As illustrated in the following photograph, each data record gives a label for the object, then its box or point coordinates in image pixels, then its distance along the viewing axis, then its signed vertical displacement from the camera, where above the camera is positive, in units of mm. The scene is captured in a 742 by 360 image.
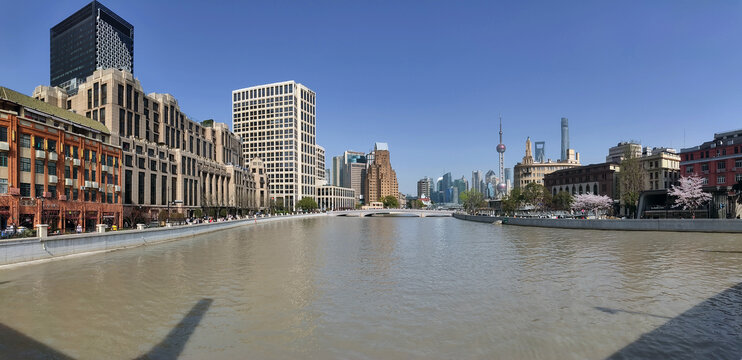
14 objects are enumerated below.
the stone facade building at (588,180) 140750 +3204
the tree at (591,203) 108650 -4545
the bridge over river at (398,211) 180750 -11450
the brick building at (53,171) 41969 +2645
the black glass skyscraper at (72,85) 116125 +35313
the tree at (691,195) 77625 -1692
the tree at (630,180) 93981 +1878
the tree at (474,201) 182375 -6558
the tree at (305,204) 193888 -7649
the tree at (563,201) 125500 -4501
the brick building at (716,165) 73375 +5337
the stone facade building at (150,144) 81625 +11635
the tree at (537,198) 126319 -3422
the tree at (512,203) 130462 -5462
